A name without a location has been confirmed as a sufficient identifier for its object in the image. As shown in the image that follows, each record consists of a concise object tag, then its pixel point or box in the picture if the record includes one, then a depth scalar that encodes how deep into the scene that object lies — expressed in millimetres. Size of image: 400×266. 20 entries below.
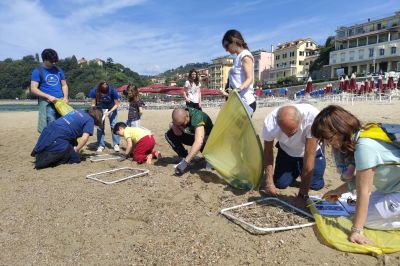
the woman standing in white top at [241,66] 4422
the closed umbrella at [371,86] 24873
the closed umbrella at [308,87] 24234
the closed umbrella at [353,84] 24261
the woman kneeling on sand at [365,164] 2418
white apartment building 57438
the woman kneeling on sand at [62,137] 5250
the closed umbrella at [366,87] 24173
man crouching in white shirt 3283
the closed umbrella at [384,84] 24688
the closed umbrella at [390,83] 23033
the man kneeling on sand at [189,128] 4426
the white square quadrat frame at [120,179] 4315
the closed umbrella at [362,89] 25016
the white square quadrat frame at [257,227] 2784
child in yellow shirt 5633
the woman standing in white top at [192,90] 7375
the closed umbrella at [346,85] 25373
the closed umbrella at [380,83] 23431
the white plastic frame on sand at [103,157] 5836
